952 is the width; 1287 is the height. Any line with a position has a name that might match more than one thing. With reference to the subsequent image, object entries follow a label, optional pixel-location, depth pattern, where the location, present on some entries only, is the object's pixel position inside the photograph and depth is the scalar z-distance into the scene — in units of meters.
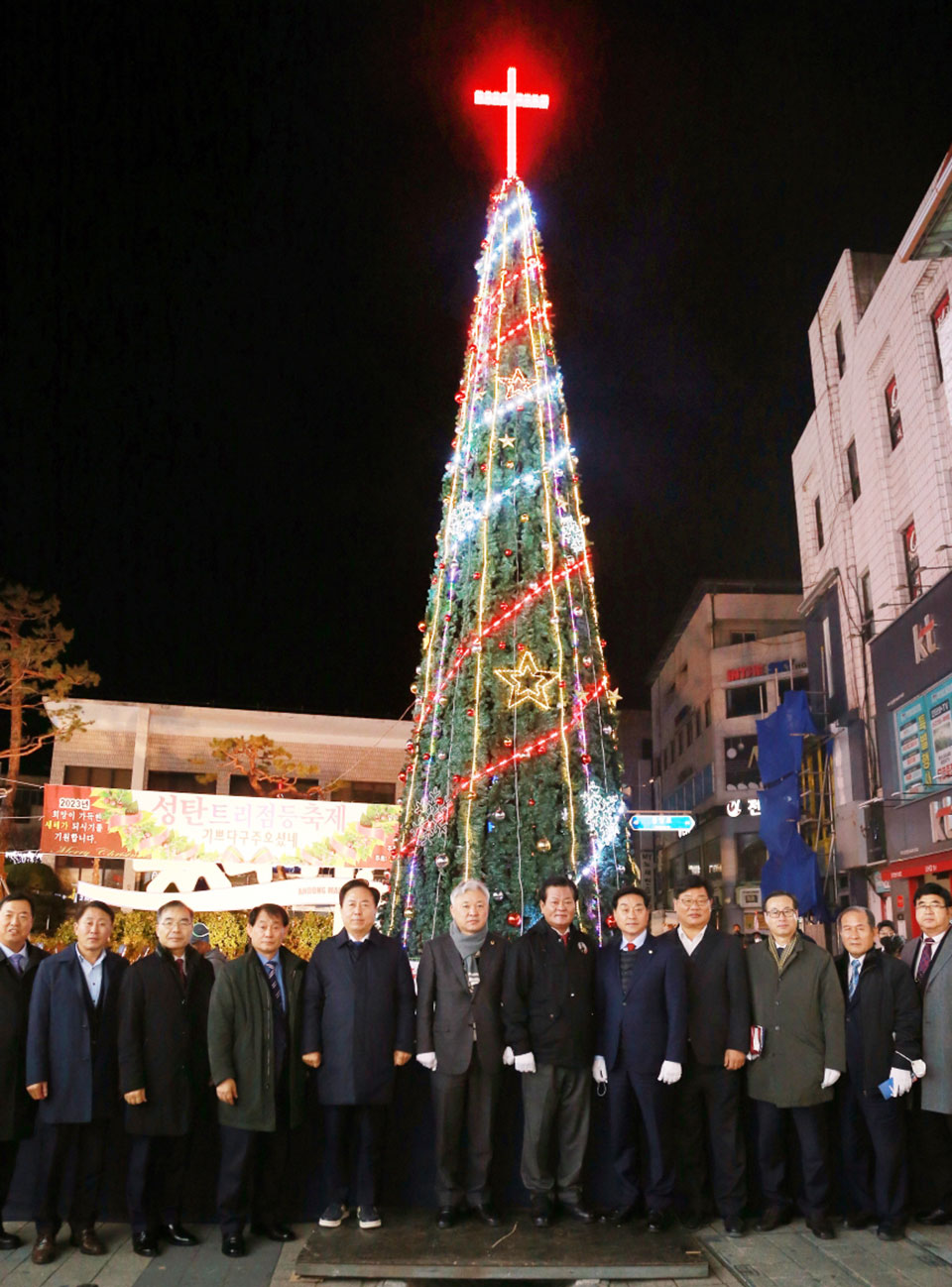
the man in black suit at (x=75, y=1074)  5.00
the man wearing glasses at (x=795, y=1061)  5.22
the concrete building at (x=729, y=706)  39.75
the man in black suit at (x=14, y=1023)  5.05
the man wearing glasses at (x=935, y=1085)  5.36
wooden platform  4.59
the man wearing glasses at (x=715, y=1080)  5.31
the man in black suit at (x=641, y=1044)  5.24
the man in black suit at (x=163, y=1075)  5.05
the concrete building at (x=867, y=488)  18.95
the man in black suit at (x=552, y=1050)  5.30
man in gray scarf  5.31
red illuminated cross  10.42
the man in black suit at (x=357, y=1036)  5.23
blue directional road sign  12.90
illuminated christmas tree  7.99
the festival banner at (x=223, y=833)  19.53
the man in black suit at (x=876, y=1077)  5.23
